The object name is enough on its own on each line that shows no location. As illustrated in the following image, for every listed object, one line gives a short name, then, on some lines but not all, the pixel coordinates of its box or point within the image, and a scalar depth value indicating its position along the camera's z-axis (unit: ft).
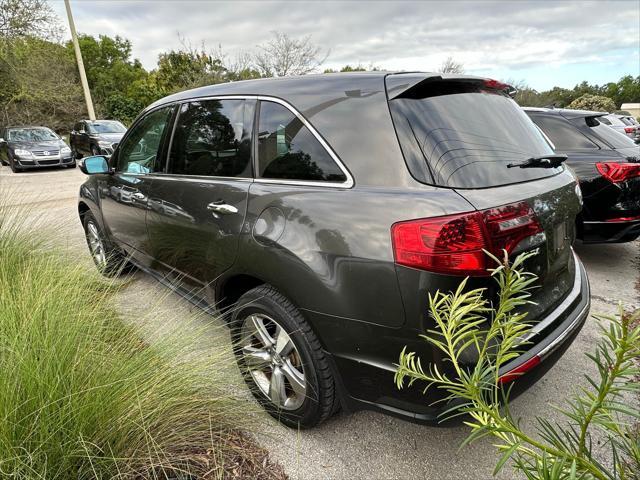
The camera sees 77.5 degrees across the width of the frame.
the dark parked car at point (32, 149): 43.62
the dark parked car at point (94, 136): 46.62
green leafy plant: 2.53
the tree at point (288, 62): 87.30
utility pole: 56.08
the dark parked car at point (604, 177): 13.52
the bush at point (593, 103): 140.05
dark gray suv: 5.26
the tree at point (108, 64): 151.59
